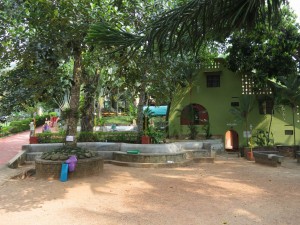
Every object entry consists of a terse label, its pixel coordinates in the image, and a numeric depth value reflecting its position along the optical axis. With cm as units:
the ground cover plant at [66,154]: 836
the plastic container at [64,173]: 779
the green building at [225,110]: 1662
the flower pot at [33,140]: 1286
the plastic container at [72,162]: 793
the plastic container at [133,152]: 1101
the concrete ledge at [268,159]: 1176
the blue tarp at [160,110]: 2145
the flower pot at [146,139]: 1246
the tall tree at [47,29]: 664
